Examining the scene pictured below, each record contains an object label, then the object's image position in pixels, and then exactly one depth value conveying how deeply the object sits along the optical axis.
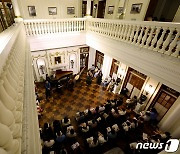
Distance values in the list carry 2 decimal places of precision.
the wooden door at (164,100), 6.20
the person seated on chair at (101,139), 5.41
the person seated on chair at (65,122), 6.08
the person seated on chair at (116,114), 6.75
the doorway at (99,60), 11.03
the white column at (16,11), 5.90
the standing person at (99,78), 10.00
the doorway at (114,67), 9.26
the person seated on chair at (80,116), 6.51
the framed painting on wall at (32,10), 8.85
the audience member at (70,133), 5.56
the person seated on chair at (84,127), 5.86
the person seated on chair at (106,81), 9.64
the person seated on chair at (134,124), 6.27
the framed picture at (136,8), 7.49
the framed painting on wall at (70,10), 10.14
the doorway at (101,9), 11.13
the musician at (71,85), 9.29
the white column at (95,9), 11.56
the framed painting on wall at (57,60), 9.93
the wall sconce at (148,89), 7.14
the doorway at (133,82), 7.73
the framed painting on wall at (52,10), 9.47
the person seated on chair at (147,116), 6.91
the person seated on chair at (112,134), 5.67
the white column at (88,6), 7.36
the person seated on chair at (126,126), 5.99
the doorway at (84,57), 11.11
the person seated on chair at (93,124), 6.06
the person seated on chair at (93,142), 5.32
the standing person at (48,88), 8.12
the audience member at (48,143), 5.06
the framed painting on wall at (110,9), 9.73
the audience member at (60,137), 5.39
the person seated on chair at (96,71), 10.57
